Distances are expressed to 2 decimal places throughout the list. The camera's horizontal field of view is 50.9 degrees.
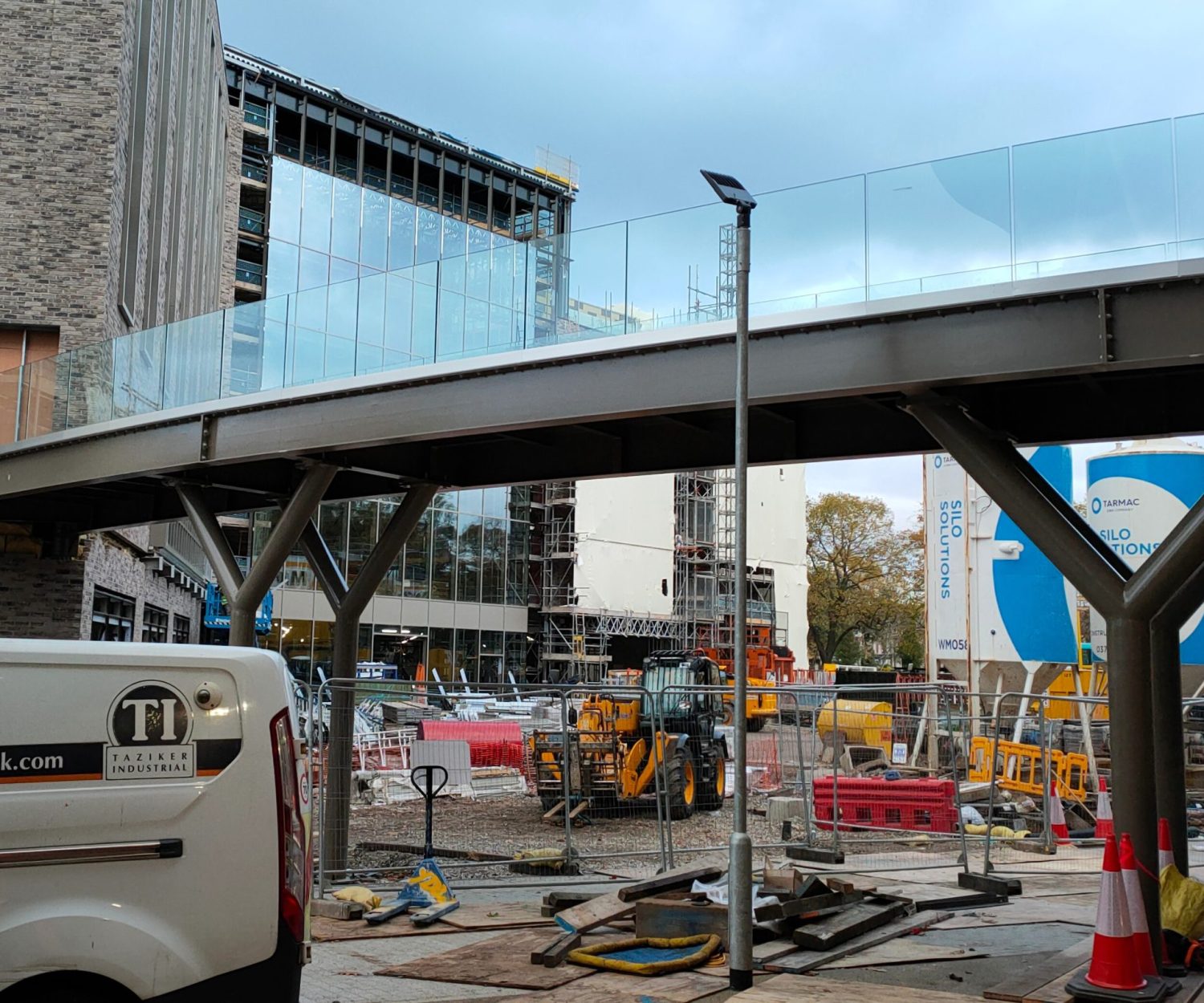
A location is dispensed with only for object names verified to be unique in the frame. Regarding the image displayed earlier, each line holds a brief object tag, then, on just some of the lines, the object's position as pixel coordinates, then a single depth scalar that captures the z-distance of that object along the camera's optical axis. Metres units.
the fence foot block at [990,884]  12.48
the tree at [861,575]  75.38
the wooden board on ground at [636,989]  8.27
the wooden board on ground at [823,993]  8.11
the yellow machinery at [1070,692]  23.75
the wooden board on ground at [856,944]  9.18
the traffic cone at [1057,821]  17.54
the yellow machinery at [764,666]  39.47
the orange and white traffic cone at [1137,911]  8.32
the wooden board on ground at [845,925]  9.68
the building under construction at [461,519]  53.64
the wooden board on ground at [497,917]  10.81
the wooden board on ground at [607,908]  10.04
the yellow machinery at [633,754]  18.69
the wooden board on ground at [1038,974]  8.21
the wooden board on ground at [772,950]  9.36
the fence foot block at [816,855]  14.54
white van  4.97
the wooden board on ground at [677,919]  9.78
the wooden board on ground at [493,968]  8.78
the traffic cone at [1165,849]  9.70
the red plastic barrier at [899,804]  17.25
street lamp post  8.50
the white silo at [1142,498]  24.52
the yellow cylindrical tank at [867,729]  22.06
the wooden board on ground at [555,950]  9.19
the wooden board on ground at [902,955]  9.39
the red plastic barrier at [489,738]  22.81
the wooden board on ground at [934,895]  11.80
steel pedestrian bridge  9.69
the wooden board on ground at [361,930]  10.45
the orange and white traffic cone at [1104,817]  16.67
